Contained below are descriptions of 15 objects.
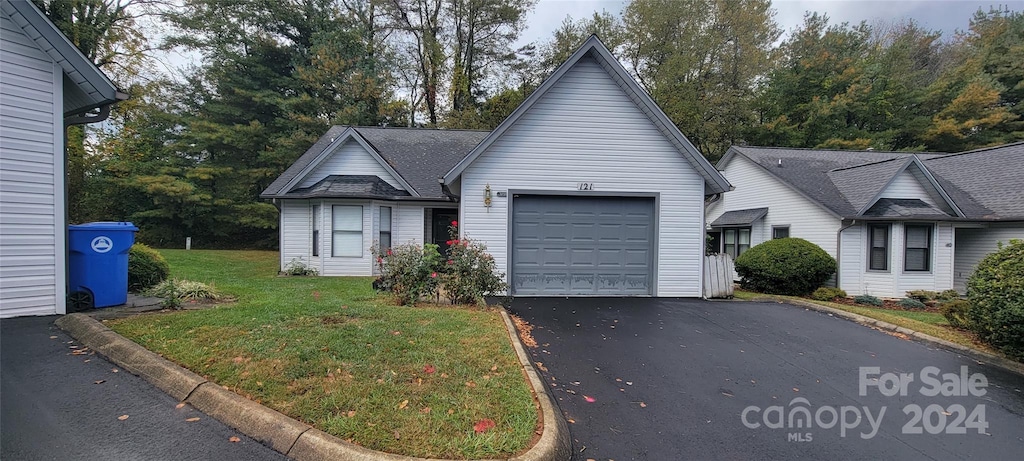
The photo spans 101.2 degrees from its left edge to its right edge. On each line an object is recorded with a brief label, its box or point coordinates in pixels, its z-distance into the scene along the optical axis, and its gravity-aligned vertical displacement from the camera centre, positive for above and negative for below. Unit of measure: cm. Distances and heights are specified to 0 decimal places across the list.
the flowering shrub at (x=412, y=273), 772 -88
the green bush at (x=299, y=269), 1380 -149
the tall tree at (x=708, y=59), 2708 +1125
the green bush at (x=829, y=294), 1312 -200
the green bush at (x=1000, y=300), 568 -96
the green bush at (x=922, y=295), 1302 -199
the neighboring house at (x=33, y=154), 565 +93
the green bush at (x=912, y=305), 1227 -215
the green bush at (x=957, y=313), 704 -146
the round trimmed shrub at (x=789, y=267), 1330 -118
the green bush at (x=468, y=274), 786 -91
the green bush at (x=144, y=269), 813 -93
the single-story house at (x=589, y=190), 979 +88
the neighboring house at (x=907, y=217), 1340 +47
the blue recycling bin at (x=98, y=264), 628 -65
